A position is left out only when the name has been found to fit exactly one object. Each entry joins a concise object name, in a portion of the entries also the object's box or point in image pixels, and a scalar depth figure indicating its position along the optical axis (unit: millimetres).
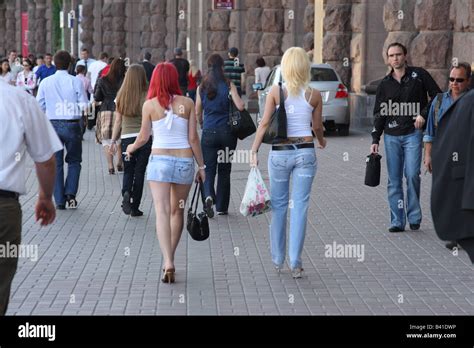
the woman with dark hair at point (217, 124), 14008
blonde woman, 10086
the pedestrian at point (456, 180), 5953
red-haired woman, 10055
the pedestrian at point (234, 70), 32375
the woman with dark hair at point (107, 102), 18016
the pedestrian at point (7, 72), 28273
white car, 26125
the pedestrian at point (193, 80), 30281
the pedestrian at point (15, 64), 33772
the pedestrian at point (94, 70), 28744
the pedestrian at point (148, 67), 27436
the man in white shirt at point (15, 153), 6277
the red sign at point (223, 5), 35156
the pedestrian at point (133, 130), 13883
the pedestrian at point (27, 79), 30203
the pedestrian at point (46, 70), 29031
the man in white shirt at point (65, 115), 14703
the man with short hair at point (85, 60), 29719
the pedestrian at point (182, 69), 29078
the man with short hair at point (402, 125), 12406
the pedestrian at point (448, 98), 11281
